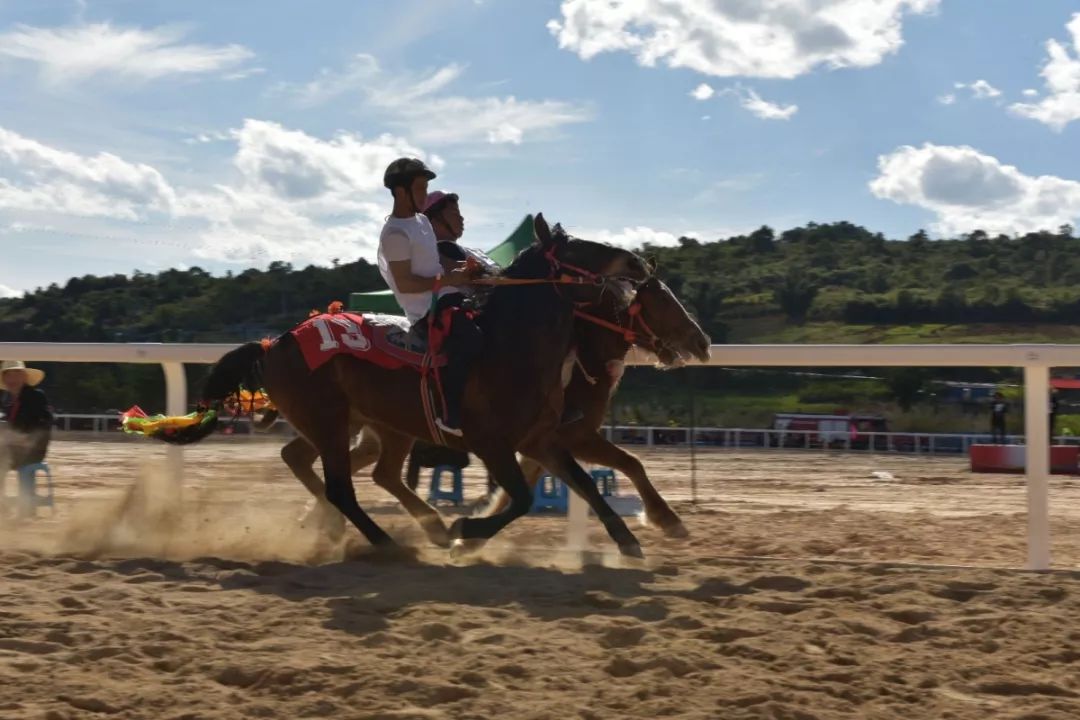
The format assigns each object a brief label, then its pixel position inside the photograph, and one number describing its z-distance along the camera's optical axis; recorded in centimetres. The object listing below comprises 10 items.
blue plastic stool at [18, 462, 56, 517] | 805
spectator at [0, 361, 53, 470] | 903
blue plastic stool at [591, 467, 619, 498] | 1163
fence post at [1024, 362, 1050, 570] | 651
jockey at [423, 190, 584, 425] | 726
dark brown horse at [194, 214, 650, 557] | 645
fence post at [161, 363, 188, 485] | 794
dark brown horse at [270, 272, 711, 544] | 702
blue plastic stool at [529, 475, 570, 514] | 1123
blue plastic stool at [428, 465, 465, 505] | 1177
